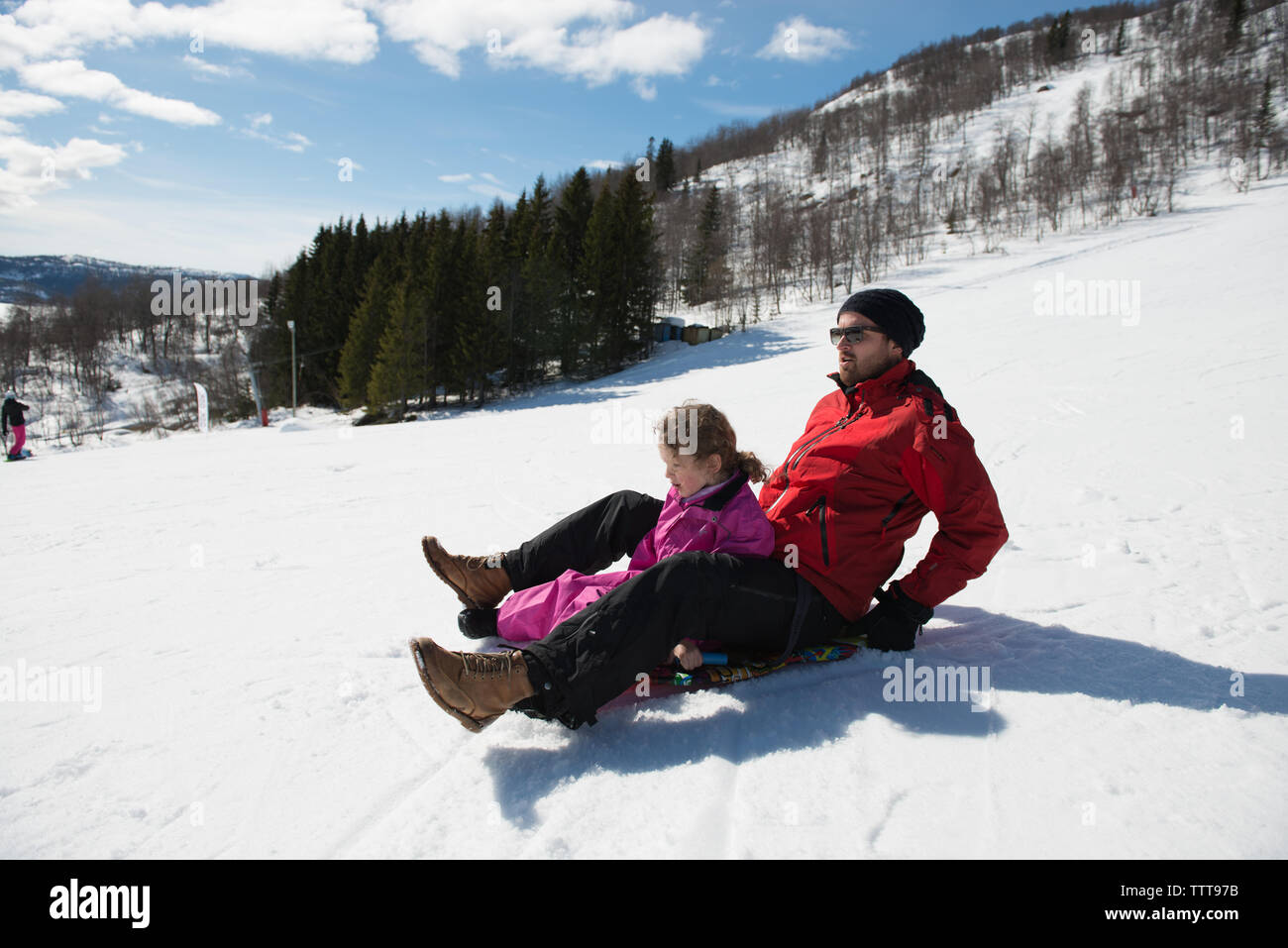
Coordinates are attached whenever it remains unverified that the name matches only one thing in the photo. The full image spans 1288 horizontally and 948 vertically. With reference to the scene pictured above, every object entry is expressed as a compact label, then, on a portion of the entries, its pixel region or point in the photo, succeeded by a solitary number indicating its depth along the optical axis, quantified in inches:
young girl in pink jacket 98.5
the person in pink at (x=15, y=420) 515.8
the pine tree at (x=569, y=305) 1084.5
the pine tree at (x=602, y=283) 1111.0
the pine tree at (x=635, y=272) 1142.3
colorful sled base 94.8
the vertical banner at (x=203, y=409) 729.5
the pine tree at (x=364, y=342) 1144.8
